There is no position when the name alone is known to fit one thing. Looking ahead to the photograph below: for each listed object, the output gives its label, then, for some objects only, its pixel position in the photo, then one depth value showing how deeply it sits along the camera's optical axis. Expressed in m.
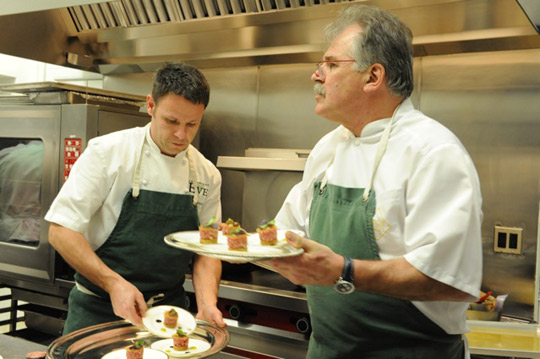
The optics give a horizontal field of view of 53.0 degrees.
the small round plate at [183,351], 1.59
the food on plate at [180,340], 1.63
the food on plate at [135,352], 1.48
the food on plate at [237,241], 1.48
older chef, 1.35
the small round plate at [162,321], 1.67
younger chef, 1.95
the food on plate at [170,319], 1.70
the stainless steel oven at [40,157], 2.94
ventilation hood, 2.58
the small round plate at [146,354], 1.53
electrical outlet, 2.59
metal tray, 1.49
